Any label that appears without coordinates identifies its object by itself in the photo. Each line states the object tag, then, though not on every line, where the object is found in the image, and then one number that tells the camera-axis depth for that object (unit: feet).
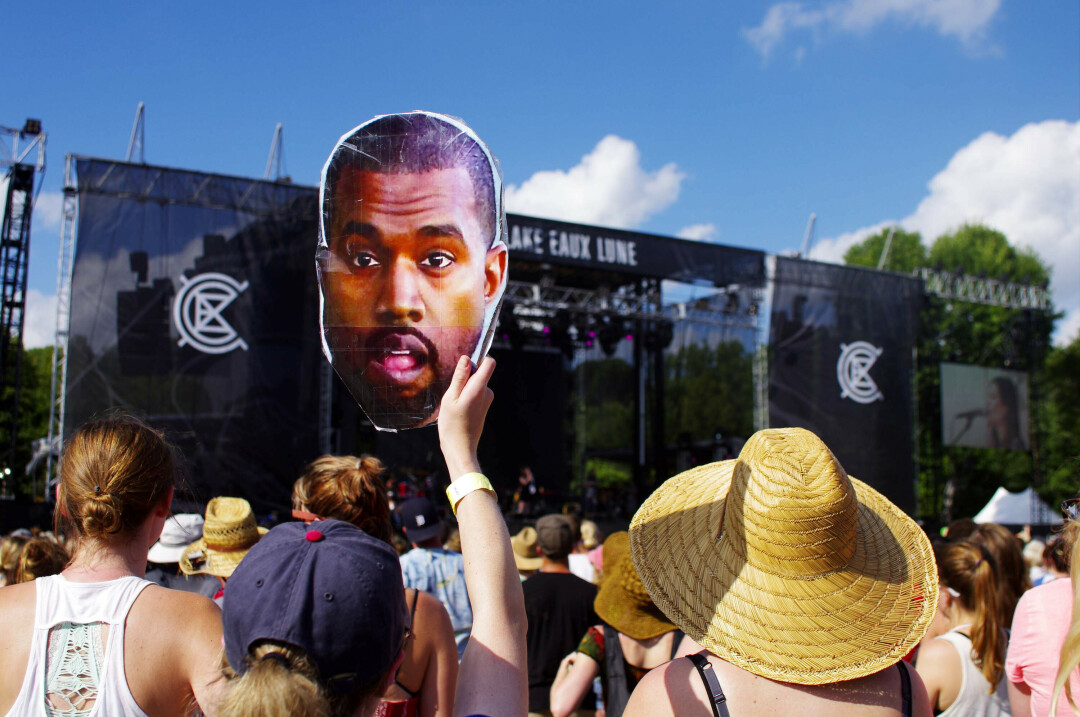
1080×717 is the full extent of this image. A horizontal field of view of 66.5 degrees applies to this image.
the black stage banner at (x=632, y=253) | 40.11
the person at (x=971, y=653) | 7.63
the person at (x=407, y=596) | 6.44
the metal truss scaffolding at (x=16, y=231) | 35.99
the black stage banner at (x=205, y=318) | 34.45
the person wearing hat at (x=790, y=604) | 4.21
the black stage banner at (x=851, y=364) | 48.24
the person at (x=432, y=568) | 10.23
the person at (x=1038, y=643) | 6.22
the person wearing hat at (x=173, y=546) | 11.51
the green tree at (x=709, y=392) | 51.93
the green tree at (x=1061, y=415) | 90.22
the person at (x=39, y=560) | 8.53
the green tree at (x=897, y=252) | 111.24
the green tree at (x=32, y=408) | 76.54
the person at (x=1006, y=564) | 8.03
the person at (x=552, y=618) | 10.41
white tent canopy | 40.91
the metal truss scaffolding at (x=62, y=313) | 32.99
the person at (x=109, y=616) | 4.72
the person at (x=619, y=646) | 8.13
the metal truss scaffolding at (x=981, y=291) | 54.95
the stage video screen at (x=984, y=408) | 54.85
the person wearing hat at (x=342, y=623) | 3.12
